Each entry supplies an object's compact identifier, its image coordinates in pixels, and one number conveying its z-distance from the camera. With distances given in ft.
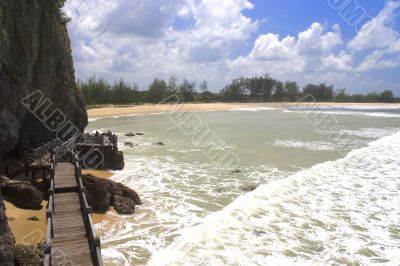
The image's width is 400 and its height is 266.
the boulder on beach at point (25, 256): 31.22
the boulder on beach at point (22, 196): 47.55
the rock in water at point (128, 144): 113.47
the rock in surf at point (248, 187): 65.72
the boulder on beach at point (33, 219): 44.72
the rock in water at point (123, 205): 51.86
